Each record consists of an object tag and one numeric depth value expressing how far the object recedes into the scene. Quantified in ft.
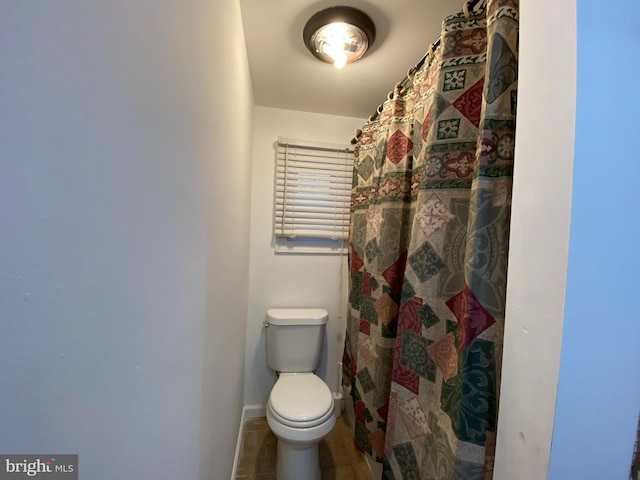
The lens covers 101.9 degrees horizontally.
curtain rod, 2.67
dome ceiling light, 3.56
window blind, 5.96
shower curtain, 2.27
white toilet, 3.89
